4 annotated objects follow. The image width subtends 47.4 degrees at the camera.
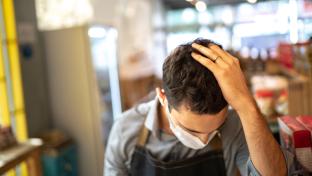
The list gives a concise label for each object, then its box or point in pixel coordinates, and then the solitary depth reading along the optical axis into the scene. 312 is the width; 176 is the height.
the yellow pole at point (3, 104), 2.83
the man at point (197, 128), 1.03
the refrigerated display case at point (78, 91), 3.39
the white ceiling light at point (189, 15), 9.93
